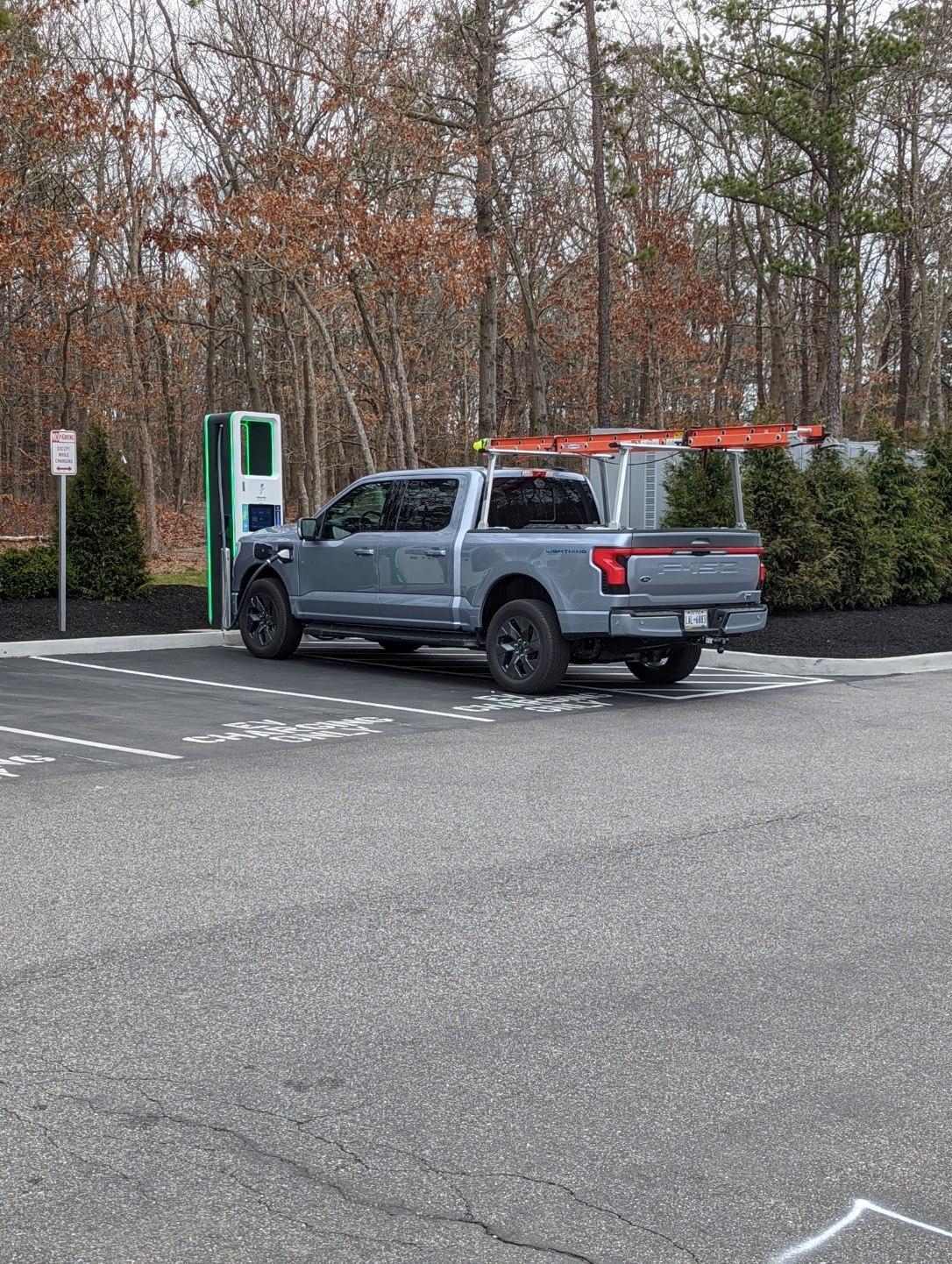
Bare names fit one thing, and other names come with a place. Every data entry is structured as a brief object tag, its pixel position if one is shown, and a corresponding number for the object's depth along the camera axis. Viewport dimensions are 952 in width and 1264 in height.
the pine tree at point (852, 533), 19.56
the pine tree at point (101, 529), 18.64
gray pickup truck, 12.45
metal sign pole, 16.81
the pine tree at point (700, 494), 19.19
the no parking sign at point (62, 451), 16.31
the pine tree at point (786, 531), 18.64
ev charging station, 17.53
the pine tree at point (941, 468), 22.47
